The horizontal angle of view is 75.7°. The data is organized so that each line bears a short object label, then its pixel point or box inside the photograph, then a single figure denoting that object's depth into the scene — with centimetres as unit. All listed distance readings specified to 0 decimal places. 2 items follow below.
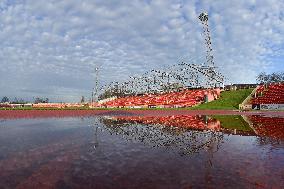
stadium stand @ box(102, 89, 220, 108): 4417
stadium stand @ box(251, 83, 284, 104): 3773
